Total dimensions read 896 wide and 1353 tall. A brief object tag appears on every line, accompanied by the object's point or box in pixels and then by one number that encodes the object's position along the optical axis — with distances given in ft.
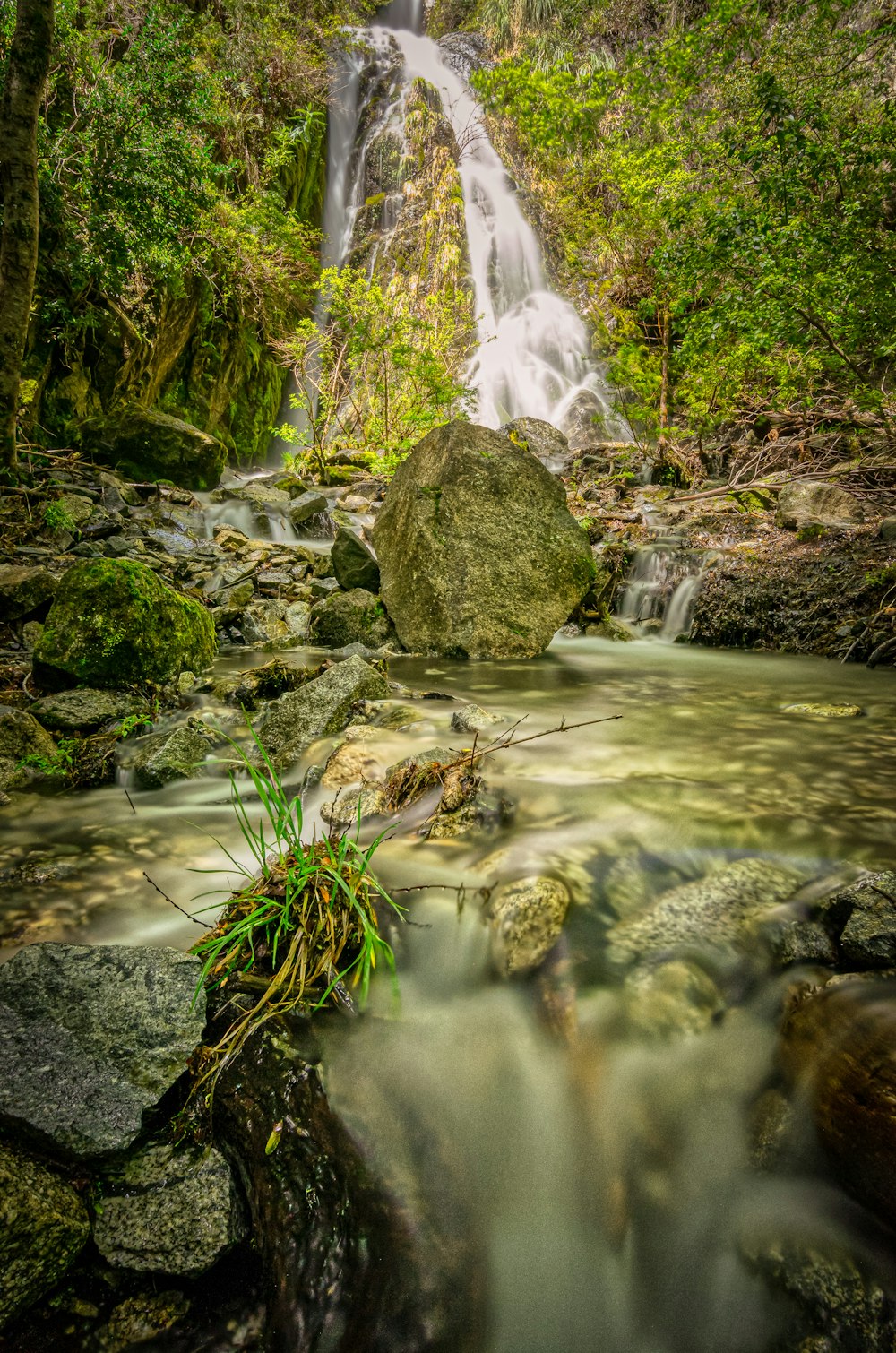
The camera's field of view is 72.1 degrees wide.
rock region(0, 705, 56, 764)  10.22
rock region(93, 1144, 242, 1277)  3.64
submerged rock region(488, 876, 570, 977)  5.82
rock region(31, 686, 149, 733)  11.40
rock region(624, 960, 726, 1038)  5.20
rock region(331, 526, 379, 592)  23.18
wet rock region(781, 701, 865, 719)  13.41
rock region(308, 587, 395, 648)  20.88
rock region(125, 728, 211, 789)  10.14
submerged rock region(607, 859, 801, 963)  5.87
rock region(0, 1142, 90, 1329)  3.34
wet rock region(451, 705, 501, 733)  11.37
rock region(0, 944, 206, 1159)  3.93
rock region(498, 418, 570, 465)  50.72
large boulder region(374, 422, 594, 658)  19.39
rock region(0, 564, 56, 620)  16.35
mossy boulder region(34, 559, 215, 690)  12.84
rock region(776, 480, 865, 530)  27.70
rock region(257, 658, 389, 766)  11.05
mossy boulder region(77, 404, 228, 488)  33.53
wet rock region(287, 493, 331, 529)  34.96
